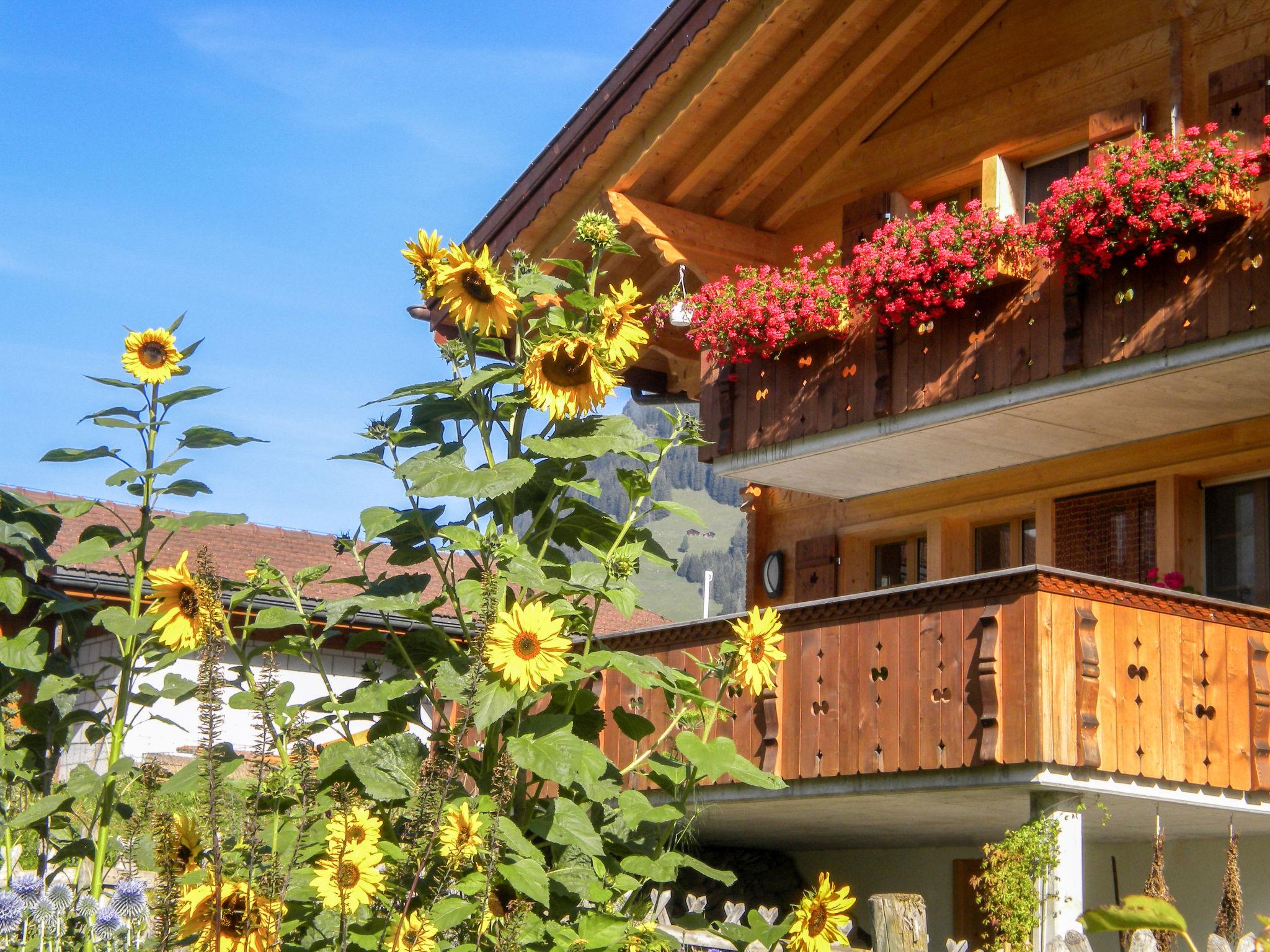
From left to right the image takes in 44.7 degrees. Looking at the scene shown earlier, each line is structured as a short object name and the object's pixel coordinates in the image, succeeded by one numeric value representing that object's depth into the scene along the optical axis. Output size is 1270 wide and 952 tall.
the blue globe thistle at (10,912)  3.79
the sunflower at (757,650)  4.59
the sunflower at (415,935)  3.06
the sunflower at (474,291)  4.33
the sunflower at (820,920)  4.07
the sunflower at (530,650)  3.68
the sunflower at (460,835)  3.32
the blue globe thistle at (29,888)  4.12
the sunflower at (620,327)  4.32
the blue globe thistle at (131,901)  3.84
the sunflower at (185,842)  3.32
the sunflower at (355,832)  3.19
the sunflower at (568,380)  4.23
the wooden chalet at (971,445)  9.41
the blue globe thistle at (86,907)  3.89
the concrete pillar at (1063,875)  8.83
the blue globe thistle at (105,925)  3.82
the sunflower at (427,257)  4.41
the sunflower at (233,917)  3.00
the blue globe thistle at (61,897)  4.05
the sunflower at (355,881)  3.21
